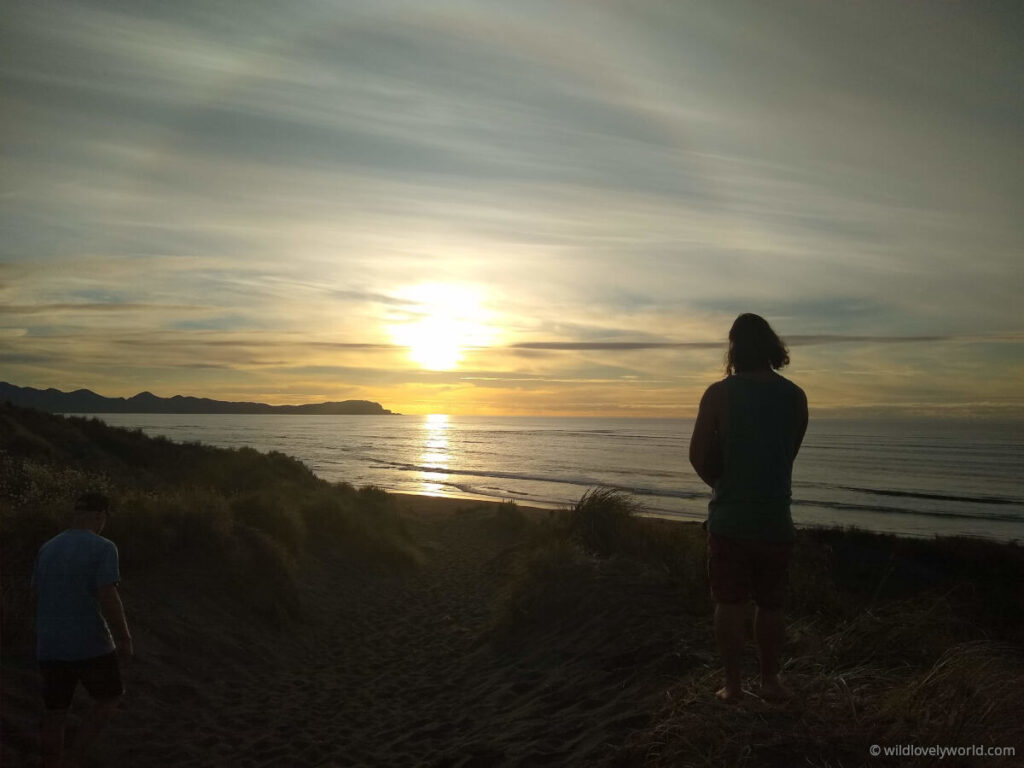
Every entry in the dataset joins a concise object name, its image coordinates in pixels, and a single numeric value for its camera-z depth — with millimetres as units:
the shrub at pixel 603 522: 10805
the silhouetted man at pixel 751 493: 3717
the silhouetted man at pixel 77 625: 3912
